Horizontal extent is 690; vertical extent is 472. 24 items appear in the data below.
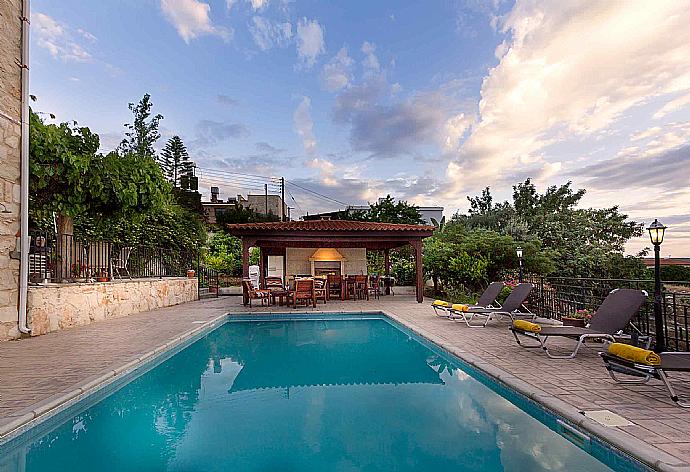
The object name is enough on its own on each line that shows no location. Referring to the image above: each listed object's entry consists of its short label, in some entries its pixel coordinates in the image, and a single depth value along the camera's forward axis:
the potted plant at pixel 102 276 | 11.13
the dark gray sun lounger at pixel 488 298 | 10.77
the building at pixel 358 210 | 39.73
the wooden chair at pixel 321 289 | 15.33
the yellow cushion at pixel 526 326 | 6.49
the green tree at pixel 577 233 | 20.38
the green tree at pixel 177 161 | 37.84
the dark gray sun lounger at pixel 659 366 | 4.06
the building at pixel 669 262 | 22.11
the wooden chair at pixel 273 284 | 14.90
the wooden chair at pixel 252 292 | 14.48
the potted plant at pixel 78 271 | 10.52
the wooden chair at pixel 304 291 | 14.25
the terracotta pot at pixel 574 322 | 8.12
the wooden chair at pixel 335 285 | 16.75
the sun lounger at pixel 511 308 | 9.55
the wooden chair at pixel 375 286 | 16.98
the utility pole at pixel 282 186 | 37.91
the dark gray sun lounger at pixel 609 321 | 6.22
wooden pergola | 14.82
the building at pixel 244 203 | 42.91
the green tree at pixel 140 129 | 30.53
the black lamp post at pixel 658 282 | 6.16
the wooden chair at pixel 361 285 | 16.62
